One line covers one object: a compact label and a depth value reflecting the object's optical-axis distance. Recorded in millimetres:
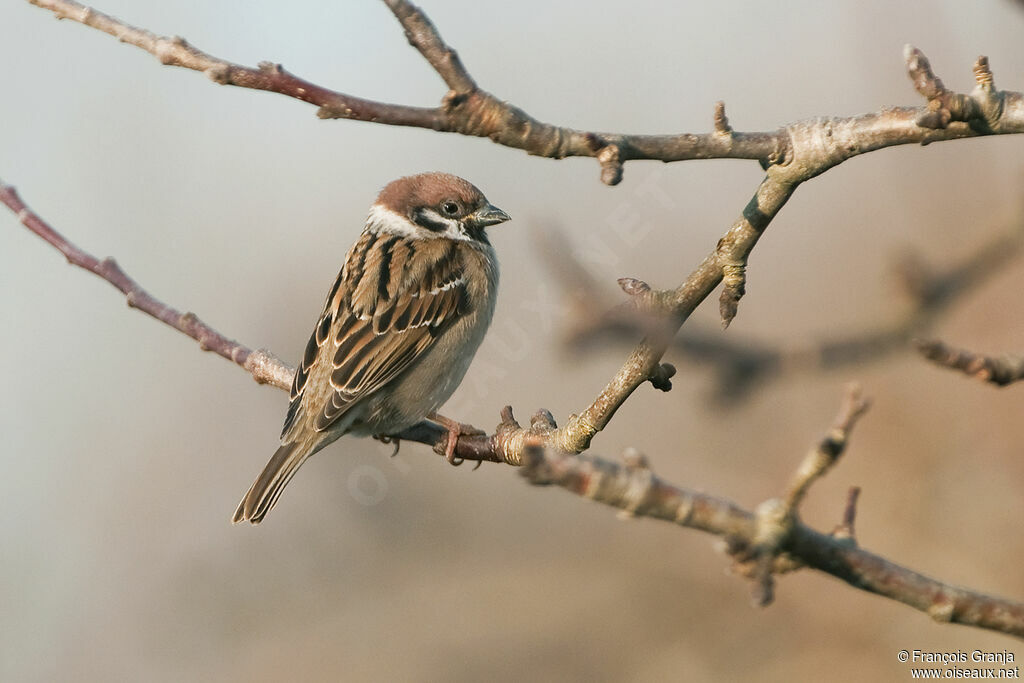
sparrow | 10133
